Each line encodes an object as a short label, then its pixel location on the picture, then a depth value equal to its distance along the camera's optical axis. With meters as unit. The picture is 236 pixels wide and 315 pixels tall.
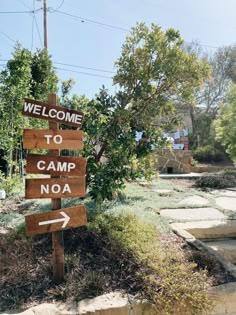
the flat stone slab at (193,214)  3.40
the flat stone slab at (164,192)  4.84
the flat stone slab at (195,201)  4.15
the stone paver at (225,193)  5.04
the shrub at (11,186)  4.30
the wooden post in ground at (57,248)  1.98
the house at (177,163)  9.76
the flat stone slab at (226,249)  2.62
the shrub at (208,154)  12.97
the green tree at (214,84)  15.04
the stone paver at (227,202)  4.03
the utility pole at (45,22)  10.51
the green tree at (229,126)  5.68
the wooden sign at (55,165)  1.91
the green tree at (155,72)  3.23
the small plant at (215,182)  5.98
